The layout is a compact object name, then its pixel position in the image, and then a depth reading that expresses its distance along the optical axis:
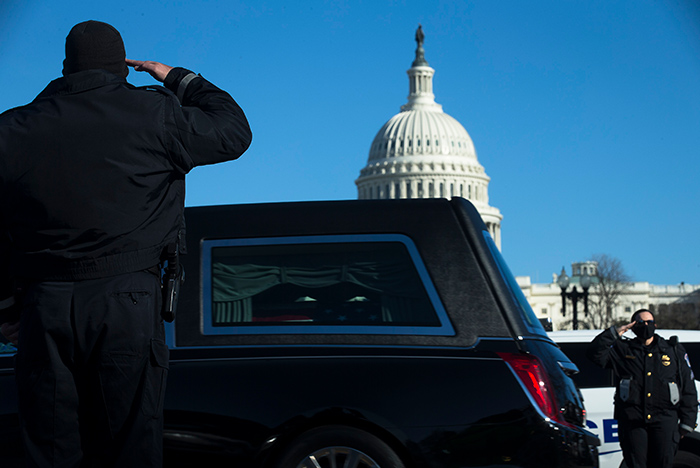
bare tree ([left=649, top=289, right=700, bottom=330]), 89.81
